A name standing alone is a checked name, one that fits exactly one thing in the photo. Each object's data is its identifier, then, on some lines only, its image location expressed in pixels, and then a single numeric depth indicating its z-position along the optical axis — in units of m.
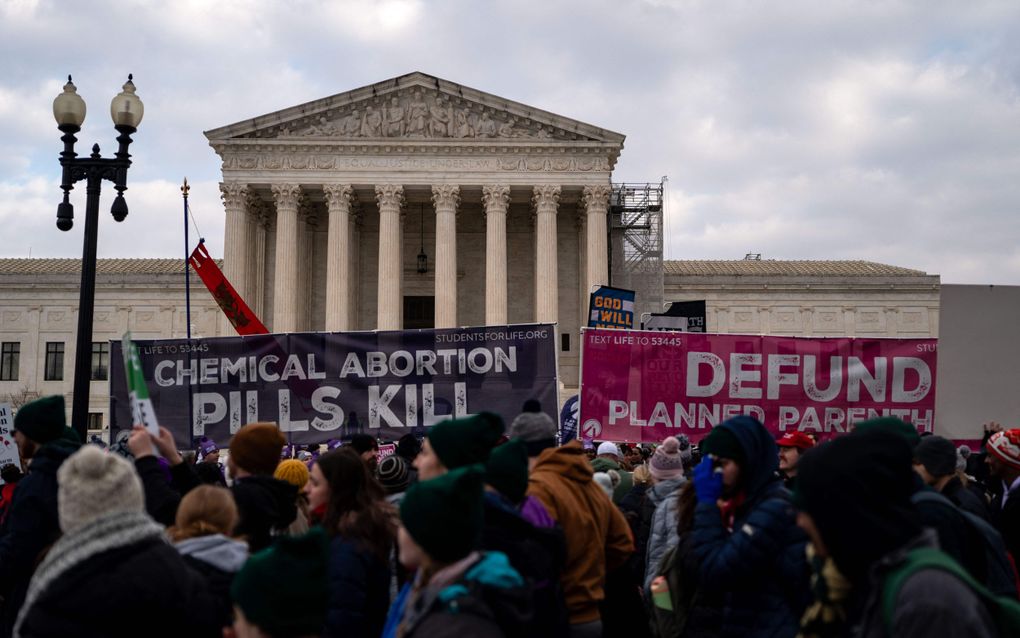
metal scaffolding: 47.91
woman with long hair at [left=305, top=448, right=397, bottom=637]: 4.73
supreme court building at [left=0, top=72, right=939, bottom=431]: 43.06
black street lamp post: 12.07
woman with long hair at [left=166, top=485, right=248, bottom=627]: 4.12
